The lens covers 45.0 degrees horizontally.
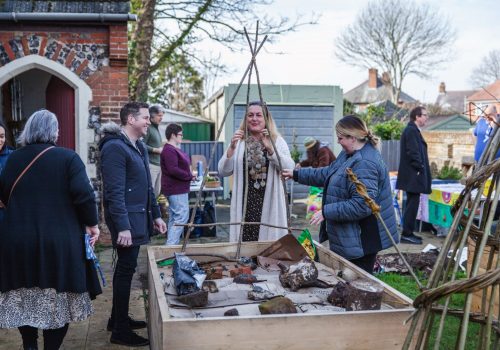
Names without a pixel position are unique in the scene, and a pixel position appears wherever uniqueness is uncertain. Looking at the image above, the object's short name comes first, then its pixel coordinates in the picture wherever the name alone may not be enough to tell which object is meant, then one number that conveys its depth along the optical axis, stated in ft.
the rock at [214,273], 12.43
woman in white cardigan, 15.46
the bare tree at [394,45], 117.60
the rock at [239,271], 12.70
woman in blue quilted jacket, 12.50
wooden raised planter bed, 8.63
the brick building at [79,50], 24.75
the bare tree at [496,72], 156.97
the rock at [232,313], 9.74
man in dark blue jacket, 13.23
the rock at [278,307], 9.60
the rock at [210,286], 11.44
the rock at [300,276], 11.66
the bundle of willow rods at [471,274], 6.01
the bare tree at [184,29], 41.88
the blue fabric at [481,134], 28.22
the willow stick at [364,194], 8.08
